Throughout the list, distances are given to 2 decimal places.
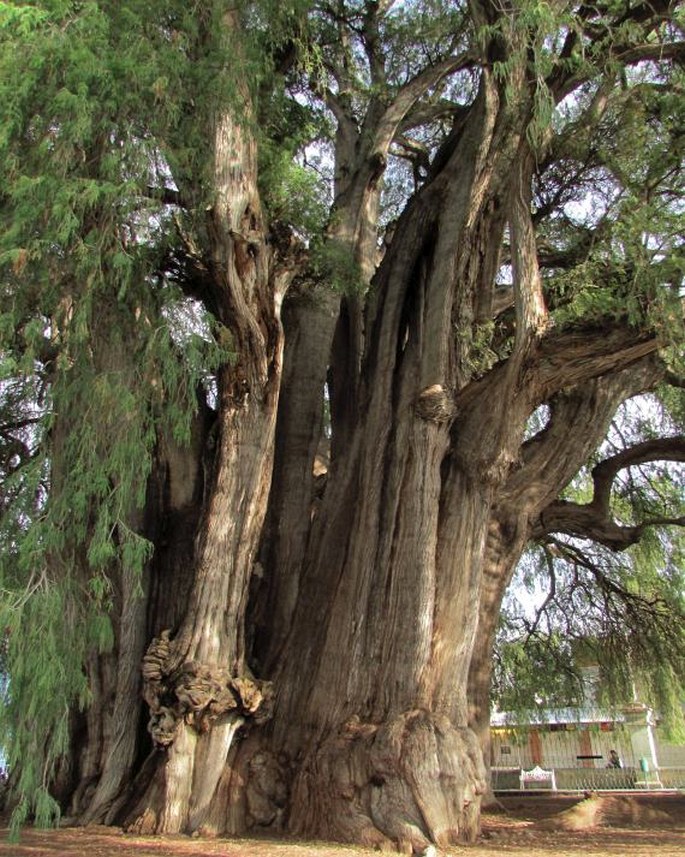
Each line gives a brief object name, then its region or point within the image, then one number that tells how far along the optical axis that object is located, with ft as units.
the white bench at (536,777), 43.06
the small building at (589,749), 40.11
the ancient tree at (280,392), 17.51
